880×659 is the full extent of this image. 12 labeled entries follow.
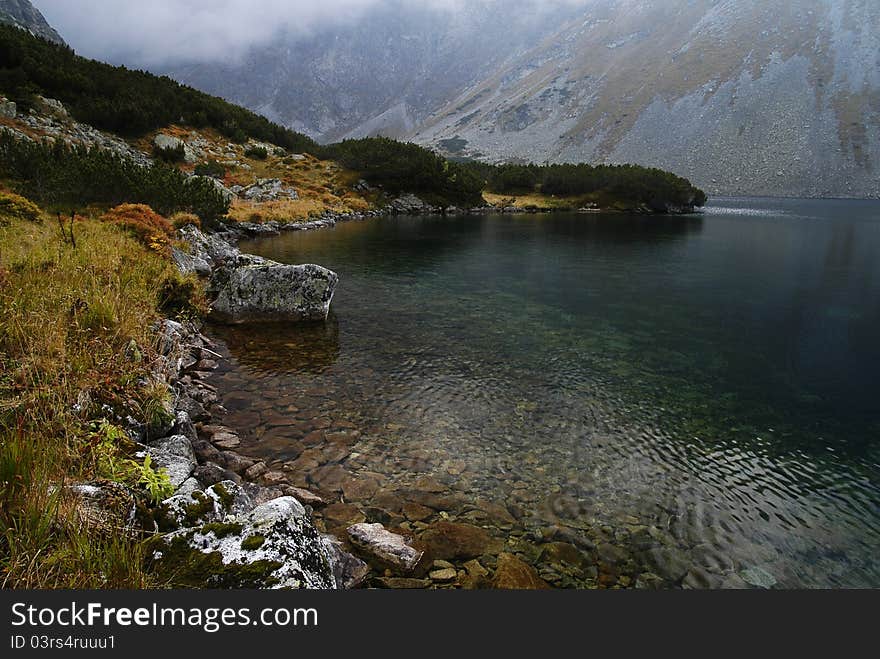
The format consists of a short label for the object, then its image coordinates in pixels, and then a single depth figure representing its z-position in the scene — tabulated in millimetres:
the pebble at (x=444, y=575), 5531
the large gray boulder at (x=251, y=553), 3682
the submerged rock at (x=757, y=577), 5605
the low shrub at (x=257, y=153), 67688
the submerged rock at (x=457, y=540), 5916
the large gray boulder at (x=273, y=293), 14930
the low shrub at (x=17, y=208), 14906
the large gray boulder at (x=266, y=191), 50803
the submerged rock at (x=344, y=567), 5035
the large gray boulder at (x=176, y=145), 55344
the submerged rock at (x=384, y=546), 5617
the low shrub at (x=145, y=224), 16938
